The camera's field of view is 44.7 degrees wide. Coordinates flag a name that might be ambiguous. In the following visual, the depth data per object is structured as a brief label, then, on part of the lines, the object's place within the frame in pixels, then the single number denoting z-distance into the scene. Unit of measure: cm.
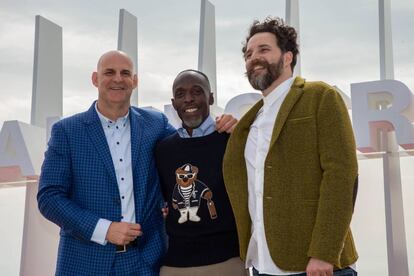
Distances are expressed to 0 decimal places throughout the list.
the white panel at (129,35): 654
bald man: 239
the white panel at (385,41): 561
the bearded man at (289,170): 191
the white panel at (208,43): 630
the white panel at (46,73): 635
